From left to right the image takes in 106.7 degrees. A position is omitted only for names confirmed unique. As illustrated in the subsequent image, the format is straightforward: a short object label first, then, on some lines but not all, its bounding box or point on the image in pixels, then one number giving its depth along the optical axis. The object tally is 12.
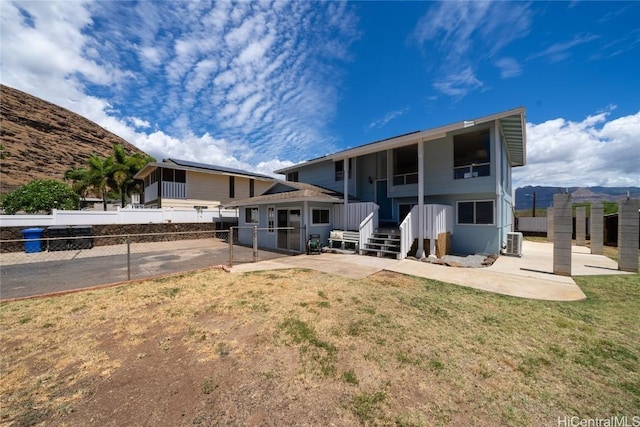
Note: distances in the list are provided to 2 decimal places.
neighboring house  18.92
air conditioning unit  10.61
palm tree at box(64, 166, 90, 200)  22.59
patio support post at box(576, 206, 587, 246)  13.80
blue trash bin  11.22
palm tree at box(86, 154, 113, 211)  21.50
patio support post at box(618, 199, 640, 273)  7.57
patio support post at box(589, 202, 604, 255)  11.10
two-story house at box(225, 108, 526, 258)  10.05
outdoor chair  11.09
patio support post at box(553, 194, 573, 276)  7.12
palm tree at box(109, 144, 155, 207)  22.14
